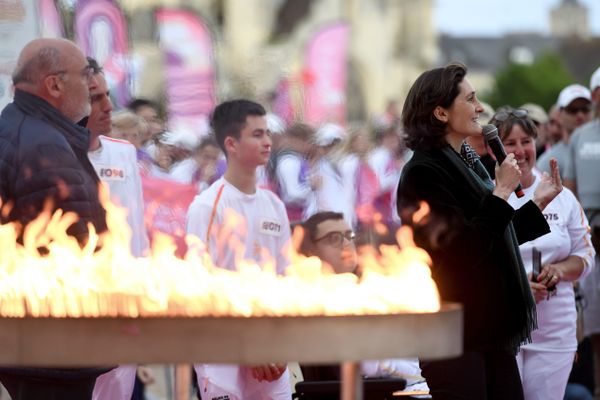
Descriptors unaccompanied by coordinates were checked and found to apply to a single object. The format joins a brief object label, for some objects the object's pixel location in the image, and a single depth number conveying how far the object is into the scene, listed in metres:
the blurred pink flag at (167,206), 15.45
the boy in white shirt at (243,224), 12.79
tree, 182.38
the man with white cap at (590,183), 18.76
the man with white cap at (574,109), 20.52
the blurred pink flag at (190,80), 28.39
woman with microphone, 10.84
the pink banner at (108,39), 18.08
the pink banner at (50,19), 13.34
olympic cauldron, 8.07
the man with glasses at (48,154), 10.36
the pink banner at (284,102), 26.83
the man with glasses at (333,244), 15.07
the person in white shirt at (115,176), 12.87
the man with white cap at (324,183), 25.29
